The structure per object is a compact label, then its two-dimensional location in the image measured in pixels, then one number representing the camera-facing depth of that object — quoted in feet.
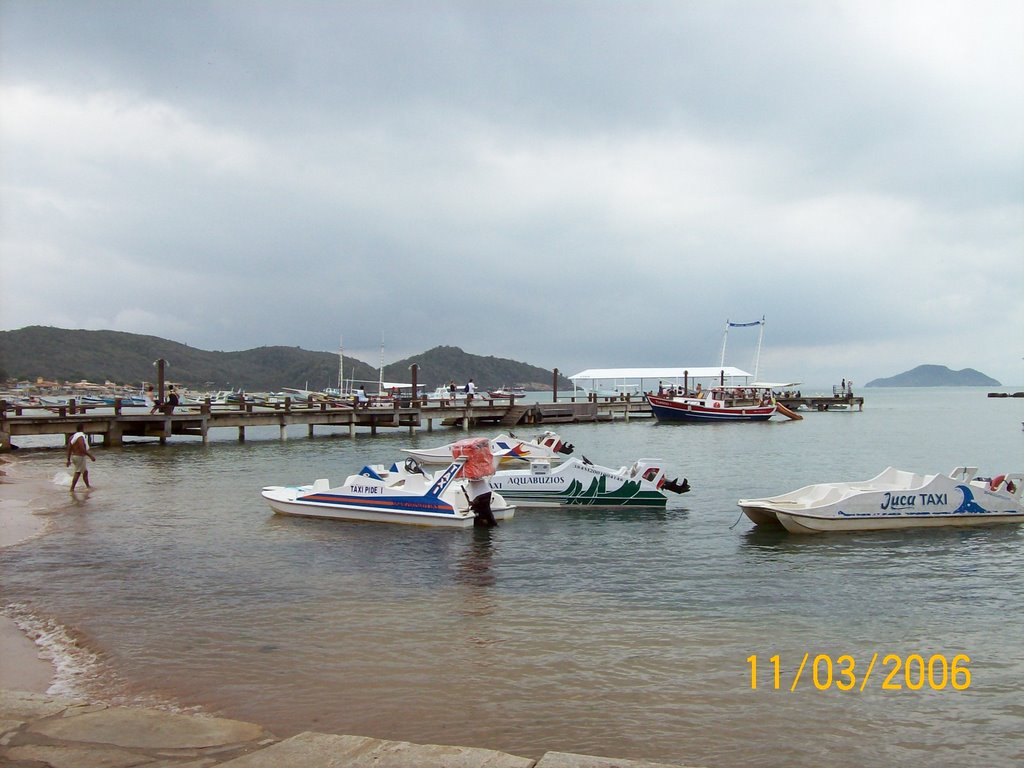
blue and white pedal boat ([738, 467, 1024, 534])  52.80
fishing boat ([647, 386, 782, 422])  225.15
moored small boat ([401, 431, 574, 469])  95.40
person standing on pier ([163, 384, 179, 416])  134.31
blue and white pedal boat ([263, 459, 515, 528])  55.26
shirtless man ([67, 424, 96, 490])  72.33
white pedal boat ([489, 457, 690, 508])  66.08
